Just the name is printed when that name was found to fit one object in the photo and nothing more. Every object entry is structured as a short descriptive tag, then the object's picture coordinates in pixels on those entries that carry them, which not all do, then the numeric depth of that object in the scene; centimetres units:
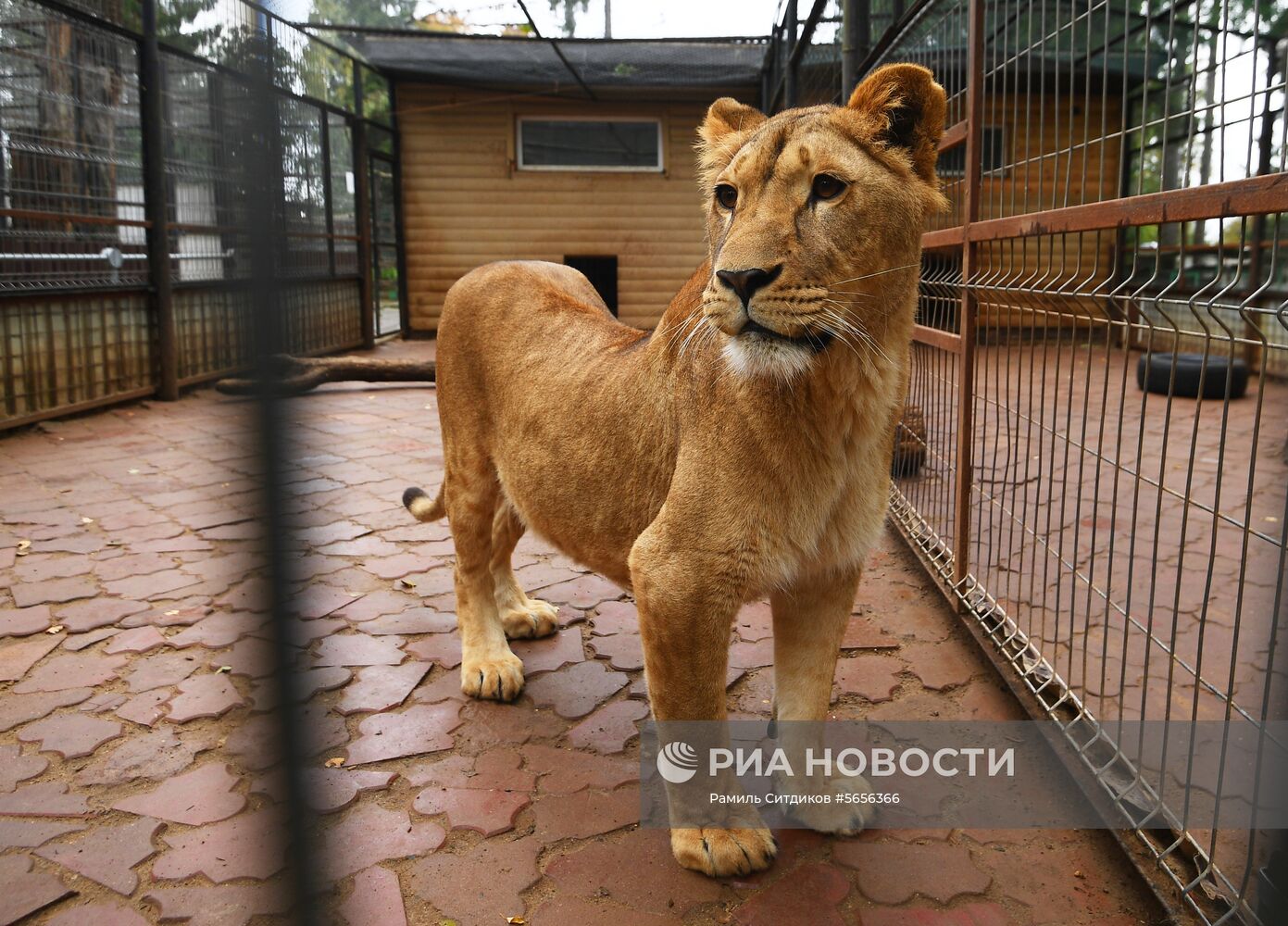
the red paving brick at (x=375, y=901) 232
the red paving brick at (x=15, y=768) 291
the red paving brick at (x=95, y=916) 231
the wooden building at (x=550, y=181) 1562
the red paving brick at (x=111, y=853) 247
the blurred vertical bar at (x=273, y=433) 75
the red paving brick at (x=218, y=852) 250
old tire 883
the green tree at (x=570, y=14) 1331
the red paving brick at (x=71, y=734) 309
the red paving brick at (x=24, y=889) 234
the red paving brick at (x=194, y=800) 275
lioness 226
